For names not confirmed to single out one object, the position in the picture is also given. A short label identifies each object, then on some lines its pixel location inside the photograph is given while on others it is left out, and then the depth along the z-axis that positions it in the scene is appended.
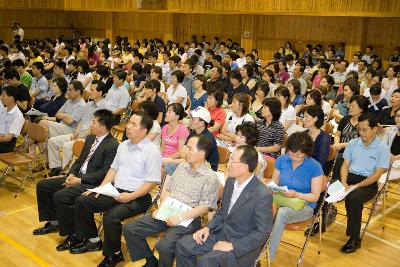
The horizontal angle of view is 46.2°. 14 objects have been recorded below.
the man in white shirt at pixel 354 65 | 13.43
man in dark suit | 4.99
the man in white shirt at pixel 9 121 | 6.73
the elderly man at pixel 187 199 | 4.17
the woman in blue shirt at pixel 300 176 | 4.48
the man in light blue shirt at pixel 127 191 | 4.59
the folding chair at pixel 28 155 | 6.35
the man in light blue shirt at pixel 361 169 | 5.03
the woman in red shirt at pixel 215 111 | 6.92
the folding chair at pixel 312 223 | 4.47
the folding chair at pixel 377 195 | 5.22
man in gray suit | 3.67
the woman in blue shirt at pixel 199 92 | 8.40
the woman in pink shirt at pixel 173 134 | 5.75
